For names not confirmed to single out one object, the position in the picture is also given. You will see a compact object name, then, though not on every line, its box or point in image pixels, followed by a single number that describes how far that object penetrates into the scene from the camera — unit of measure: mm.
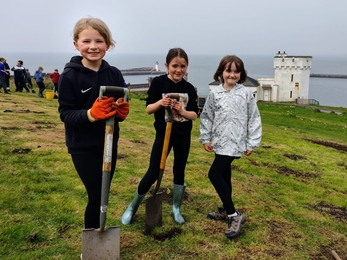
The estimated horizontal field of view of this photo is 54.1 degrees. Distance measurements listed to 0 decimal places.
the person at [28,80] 21547
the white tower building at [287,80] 53625
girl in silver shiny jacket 3902
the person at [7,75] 17153
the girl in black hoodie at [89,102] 2775
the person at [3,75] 16156
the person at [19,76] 17953
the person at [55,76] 18016
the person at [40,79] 17645
